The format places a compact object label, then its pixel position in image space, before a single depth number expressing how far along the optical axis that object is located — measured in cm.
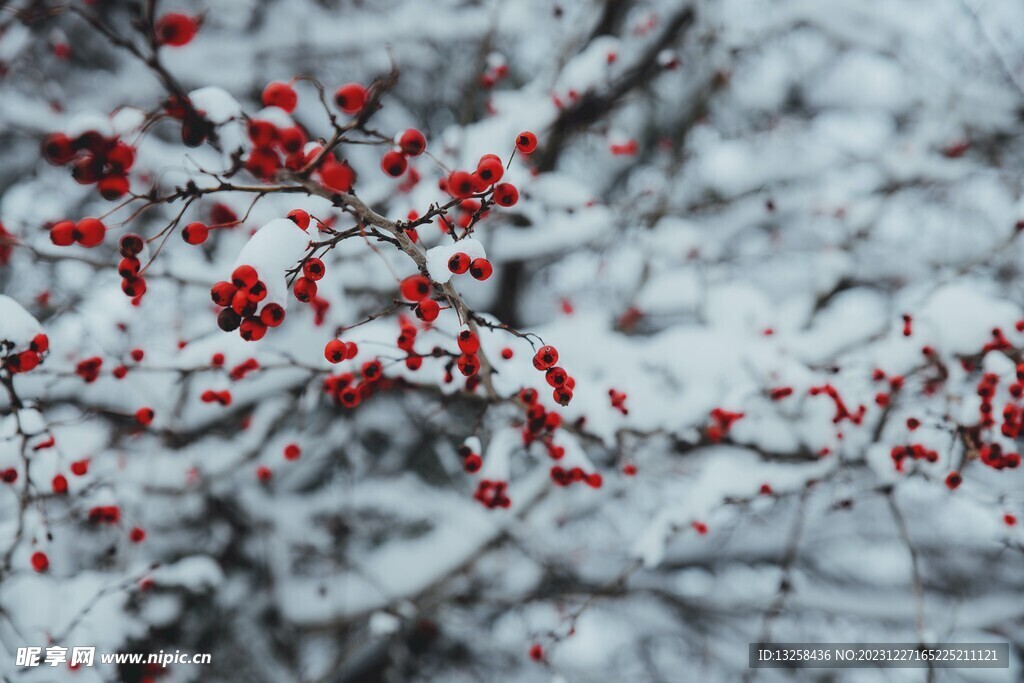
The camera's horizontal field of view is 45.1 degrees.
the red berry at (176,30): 31
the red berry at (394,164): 33
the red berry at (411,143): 33
